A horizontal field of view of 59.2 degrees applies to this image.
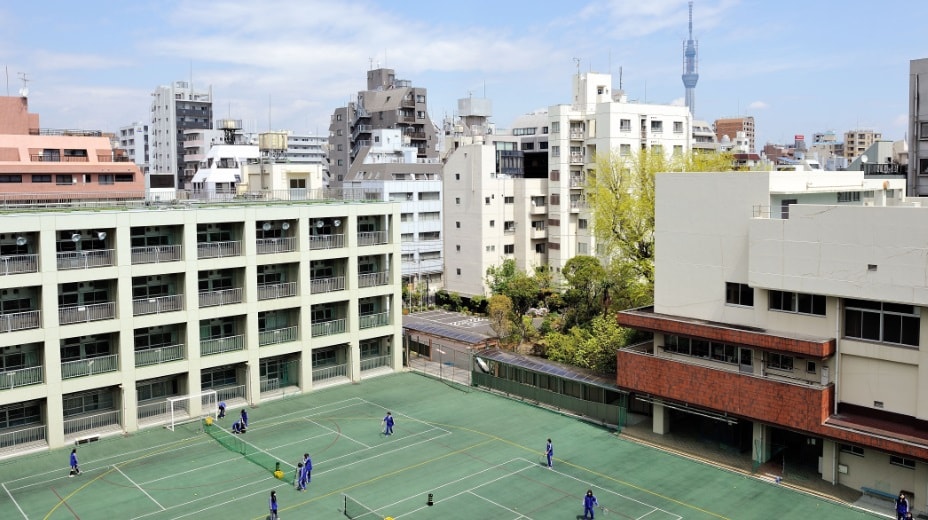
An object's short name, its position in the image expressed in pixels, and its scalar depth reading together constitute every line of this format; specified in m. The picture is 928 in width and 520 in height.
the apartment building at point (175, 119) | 130.48
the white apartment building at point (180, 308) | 36.22
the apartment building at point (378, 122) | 107.94
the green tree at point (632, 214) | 49.78
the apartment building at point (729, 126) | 178.25
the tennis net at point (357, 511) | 28.91
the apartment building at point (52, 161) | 76.56
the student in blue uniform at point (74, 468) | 32.97
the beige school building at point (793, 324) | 28.80
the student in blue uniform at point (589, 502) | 28.33
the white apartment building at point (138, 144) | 147.75
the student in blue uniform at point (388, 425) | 37.50
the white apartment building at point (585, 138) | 69.25
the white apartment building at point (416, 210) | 76.88
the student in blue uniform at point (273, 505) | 28.44
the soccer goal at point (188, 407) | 39.84
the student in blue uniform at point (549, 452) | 33.22
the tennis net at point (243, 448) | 34.12
